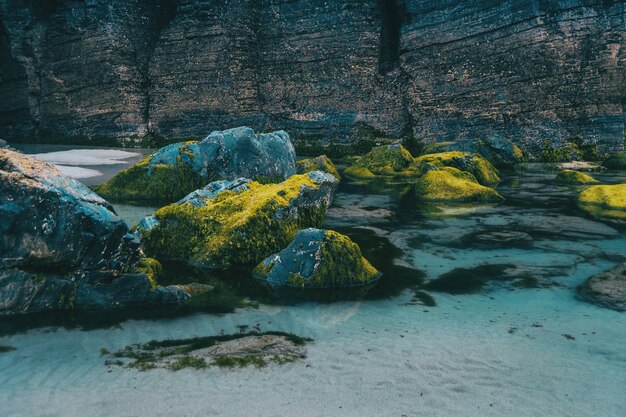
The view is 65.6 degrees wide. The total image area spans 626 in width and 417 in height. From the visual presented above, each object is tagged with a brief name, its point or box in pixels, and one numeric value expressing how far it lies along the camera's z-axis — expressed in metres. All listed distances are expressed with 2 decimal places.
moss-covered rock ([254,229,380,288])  6.31
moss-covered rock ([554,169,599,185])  15.85
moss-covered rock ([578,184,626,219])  11.16
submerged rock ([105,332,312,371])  4.25
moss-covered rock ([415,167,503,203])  12.44
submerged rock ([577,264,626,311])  5.66
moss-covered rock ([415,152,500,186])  15.62
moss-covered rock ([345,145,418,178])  17.67
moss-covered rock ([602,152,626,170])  19.78
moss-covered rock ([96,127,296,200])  12.09
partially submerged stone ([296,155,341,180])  15.09
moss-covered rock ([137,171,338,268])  7.23
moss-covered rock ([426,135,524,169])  19.67
